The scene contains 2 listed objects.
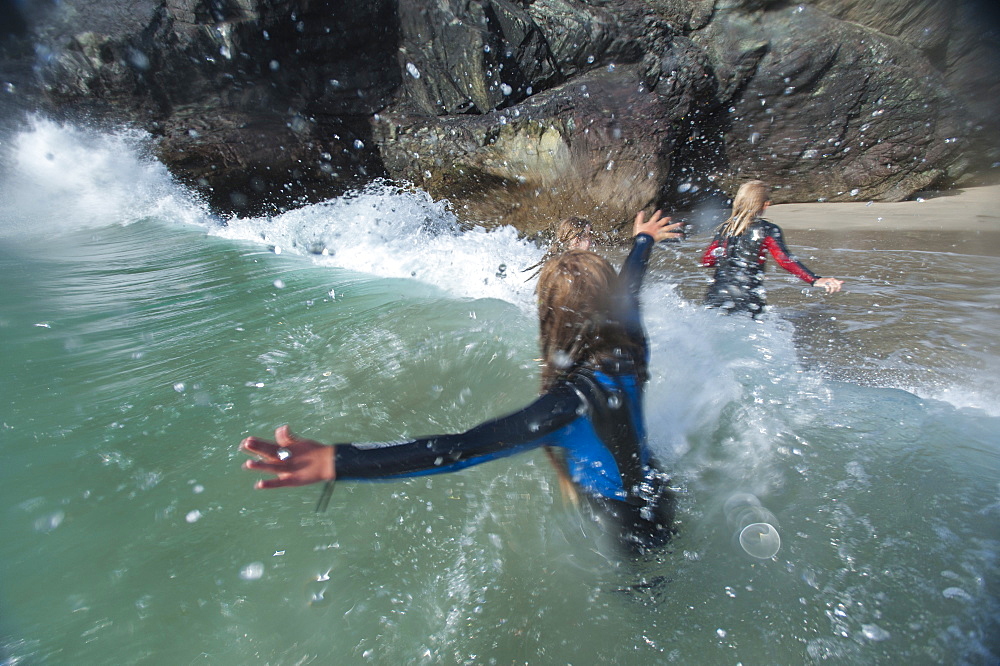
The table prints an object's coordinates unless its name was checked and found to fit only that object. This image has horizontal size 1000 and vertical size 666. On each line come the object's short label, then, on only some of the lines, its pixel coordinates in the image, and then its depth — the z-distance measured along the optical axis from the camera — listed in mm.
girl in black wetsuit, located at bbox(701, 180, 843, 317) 3262
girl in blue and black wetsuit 1154
